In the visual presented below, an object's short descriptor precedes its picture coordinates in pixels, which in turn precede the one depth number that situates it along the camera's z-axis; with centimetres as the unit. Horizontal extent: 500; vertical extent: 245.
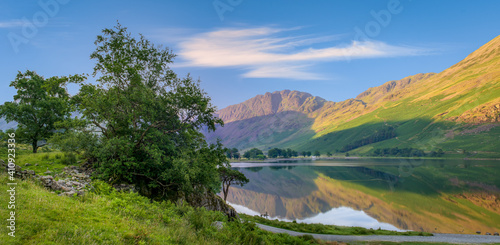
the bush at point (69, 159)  2291
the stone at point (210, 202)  2790
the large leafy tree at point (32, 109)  3600
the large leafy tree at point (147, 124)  2297
